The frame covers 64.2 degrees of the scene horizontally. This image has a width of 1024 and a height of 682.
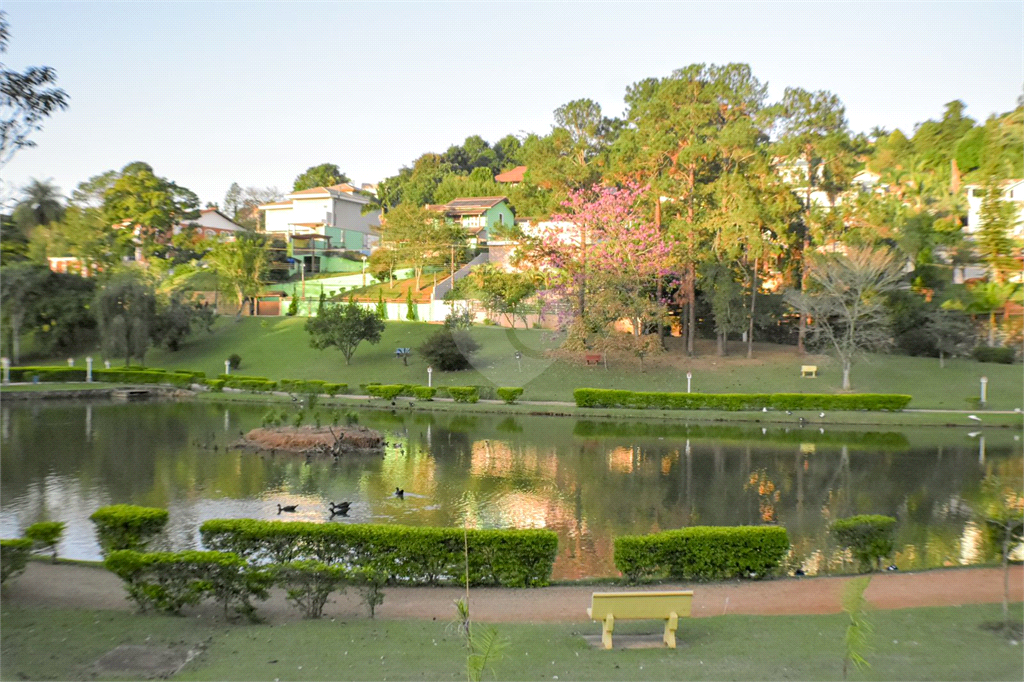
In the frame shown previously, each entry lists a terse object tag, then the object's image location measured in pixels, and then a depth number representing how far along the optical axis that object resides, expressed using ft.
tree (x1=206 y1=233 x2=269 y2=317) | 198.90
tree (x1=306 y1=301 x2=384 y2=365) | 146.20
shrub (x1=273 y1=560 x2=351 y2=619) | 33.17
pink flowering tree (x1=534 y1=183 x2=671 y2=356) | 140.46
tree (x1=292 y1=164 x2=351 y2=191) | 369.73
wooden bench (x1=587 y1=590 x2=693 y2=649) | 29.84
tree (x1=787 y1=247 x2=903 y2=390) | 132.36
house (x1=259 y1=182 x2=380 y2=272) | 272.47
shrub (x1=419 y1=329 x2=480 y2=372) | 139.23
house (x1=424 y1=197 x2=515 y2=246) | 256.73
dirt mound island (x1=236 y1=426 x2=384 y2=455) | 82.12
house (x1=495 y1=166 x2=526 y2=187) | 299.99
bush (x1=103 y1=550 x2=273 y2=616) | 32.78
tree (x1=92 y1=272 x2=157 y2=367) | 149.38
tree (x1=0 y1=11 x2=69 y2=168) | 39.82
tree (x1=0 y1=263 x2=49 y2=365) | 153.99
